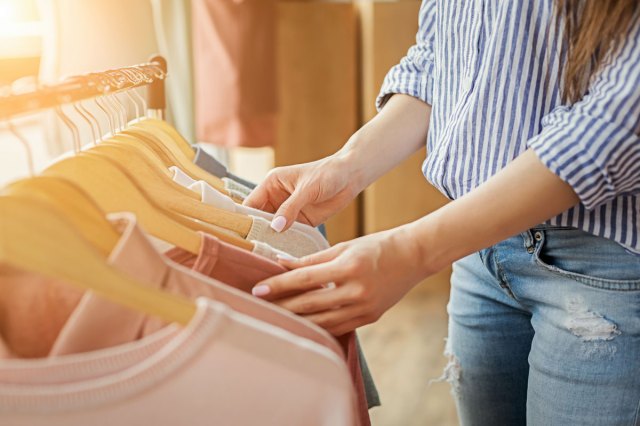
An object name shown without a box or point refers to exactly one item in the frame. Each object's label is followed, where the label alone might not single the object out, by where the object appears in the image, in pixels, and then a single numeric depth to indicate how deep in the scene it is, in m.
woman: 0.82
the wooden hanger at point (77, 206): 0.68
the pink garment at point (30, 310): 0.71
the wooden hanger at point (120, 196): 0.79
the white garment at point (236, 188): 1.16
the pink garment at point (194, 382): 0.57
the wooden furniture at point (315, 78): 3.33
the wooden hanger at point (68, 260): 0.60
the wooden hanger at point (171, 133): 1.12
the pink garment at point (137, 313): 0.65
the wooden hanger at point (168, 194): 0.92
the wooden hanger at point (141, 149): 0.95
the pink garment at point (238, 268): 0.76
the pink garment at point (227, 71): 2.47
